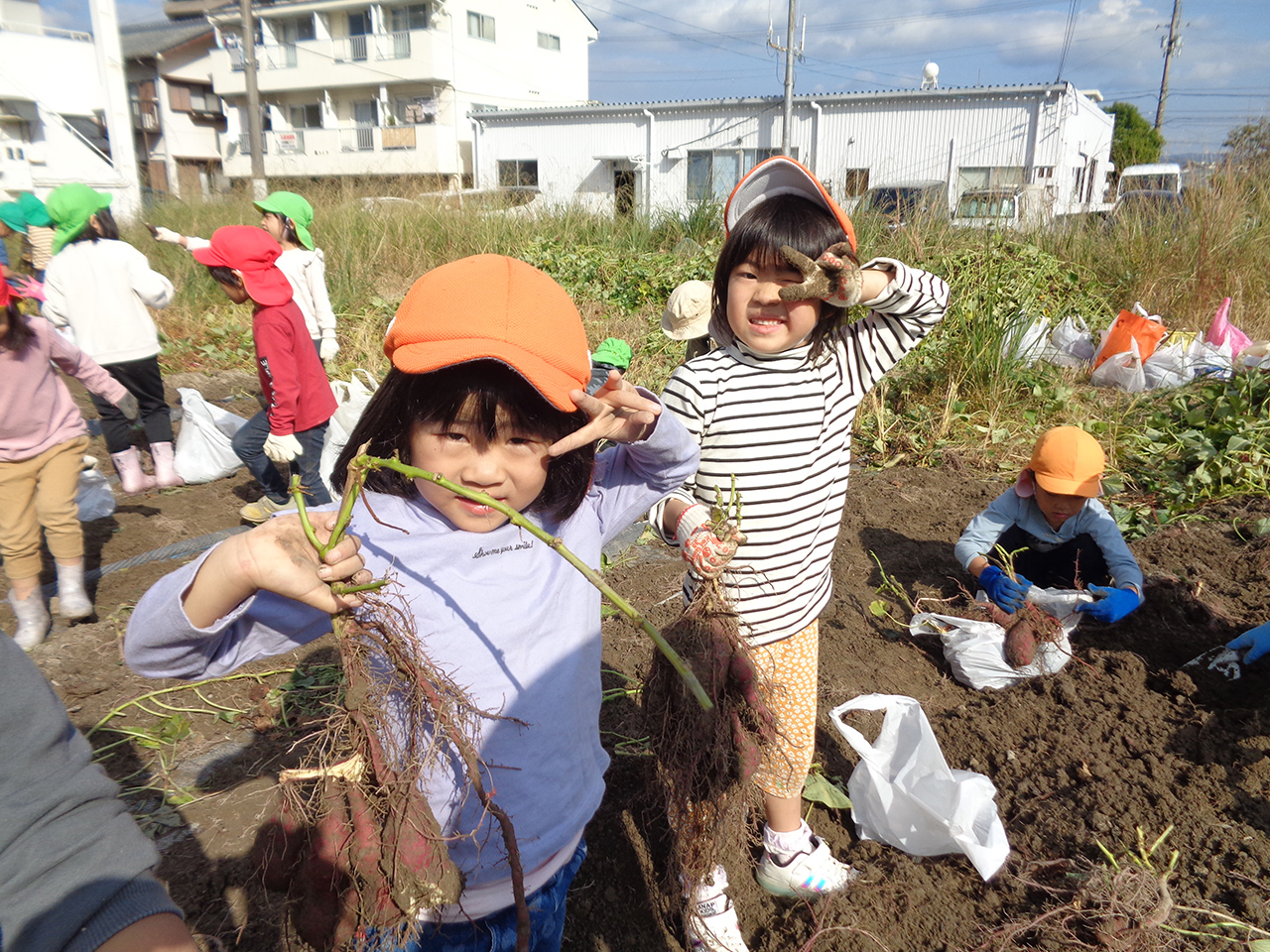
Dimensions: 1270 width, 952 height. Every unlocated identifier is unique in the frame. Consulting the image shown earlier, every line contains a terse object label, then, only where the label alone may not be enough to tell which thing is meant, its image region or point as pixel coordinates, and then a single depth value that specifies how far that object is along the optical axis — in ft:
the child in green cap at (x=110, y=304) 14.56
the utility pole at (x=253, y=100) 53.47
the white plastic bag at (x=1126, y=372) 18.53
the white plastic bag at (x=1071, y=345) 20.77
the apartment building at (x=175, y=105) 106.93
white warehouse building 61.52
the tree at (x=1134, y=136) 86.69
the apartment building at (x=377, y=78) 95.25
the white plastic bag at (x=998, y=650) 9.01
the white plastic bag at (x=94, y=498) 14.42
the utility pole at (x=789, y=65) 64.03
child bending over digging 9.34
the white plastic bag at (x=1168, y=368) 18.22
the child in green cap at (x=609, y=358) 14.71
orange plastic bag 18.95
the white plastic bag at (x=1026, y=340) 18.25
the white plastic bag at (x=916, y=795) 6.43
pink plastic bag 18.76
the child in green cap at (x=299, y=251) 16.63
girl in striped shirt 5.71
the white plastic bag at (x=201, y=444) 16.61
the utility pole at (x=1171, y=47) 88.17
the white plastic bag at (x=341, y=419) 14.52
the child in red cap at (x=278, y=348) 12.30
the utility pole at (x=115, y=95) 59.47
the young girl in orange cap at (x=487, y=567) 3.22
